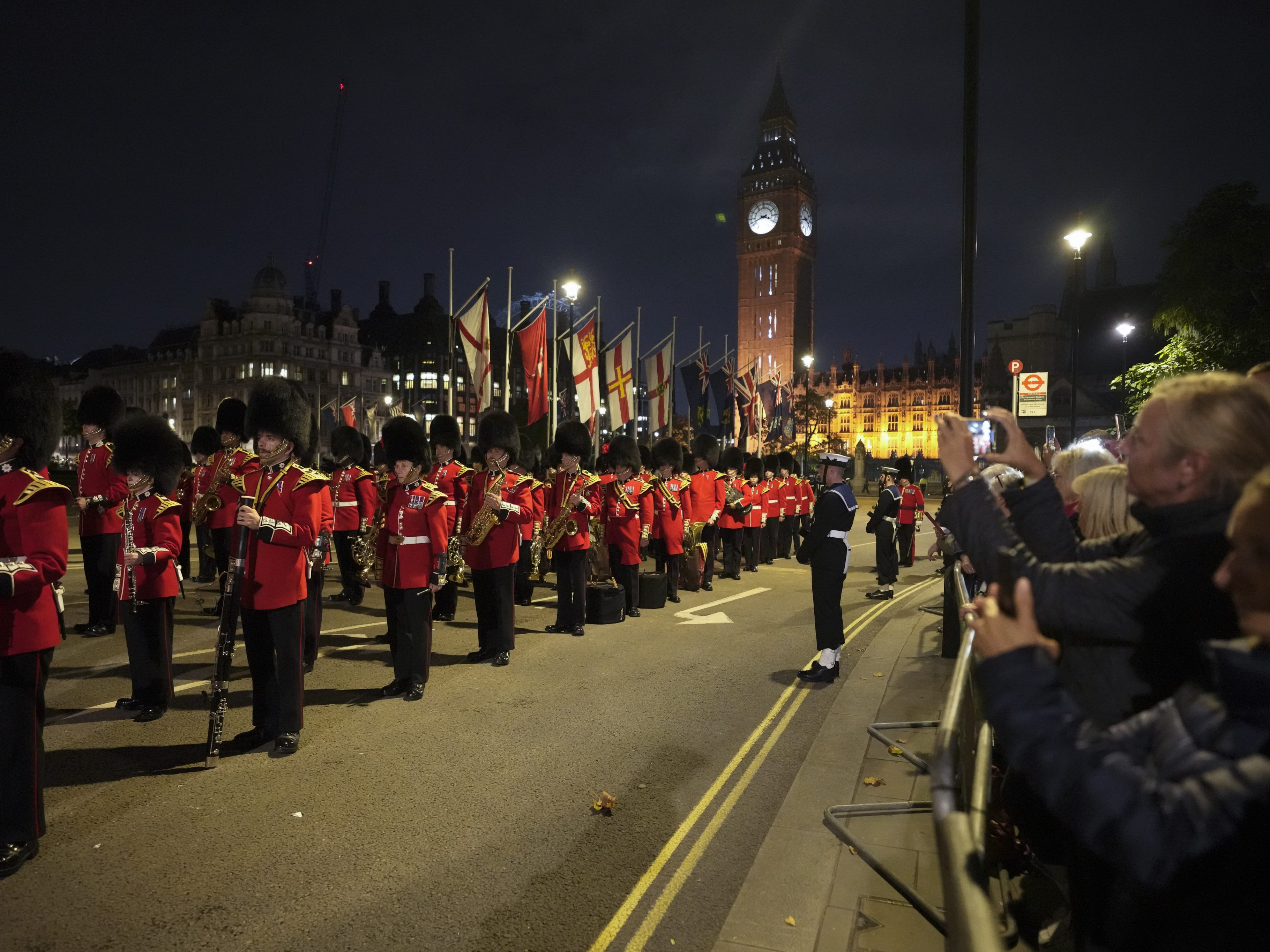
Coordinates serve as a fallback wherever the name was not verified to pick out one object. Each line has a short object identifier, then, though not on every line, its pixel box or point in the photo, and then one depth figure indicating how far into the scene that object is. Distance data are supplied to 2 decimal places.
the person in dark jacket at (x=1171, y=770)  1.51
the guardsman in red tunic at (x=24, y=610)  3.97
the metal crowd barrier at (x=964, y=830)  1.68
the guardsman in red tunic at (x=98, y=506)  9.13
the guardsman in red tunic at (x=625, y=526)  10.91
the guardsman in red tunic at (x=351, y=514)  11.00
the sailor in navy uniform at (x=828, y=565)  7.64
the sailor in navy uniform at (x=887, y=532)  10.28
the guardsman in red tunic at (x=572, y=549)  9.50
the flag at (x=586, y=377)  18.94
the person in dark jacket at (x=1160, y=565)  2.01
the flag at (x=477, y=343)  16.77
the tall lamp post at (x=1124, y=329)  28.73
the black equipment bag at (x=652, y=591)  11.50
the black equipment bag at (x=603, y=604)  10.16
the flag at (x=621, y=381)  21.12
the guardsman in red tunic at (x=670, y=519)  12.24
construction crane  105.62
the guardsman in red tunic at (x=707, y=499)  13.53
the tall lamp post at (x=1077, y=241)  17.64
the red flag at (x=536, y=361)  17.66
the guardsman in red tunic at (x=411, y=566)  6.81
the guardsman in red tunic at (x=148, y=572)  6.21
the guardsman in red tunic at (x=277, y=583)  5.57
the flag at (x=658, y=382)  23.16
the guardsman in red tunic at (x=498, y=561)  7.99
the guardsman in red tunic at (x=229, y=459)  8.57
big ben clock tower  124.25
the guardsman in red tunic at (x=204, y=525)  12.38
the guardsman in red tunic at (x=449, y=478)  9.72
